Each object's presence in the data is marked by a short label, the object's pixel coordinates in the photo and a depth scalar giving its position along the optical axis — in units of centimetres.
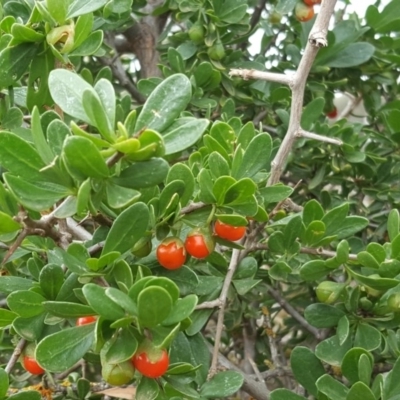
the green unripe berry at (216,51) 43
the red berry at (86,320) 26
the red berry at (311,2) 44
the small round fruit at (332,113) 53
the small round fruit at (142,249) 26
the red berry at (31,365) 28
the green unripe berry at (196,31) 44
